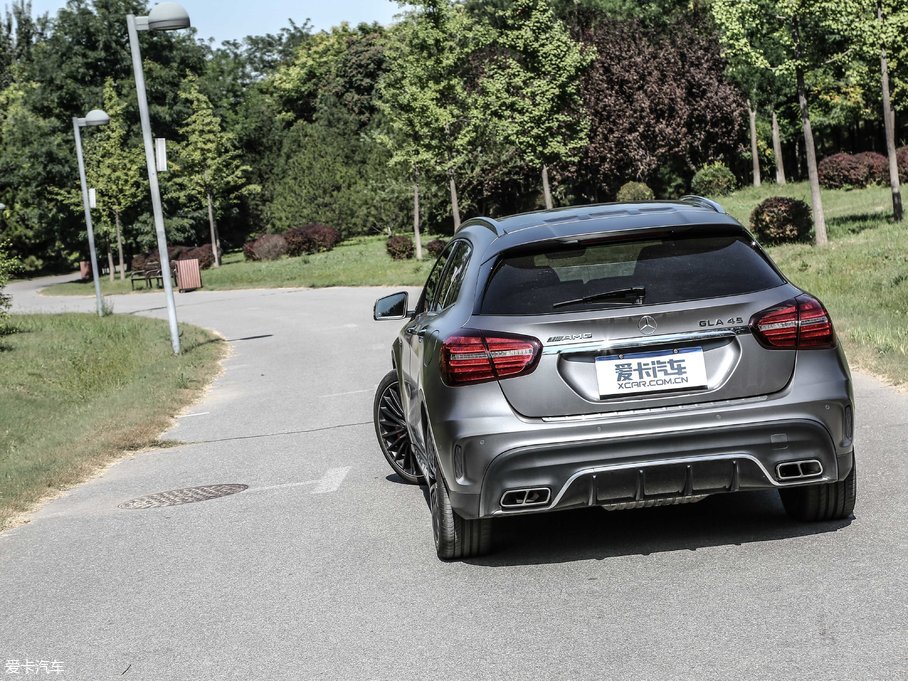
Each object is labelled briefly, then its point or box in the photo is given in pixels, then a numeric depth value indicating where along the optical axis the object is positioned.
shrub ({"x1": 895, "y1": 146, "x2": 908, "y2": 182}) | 43.00
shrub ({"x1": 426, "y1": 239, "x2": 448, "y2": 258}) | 43.24
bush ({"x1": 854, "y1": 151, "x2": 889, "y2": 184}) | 46.62
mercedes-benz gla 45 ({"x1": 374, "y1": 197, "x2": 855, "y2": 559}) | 5.00
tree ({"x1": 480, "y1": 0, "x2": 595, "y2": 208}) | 38.81
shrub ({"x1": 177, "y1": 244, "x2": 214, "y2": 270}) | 60.34
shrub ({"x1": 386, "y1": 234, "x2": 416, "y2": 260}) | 47.06
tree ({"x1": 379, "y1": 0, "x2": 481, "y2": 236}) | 41.81
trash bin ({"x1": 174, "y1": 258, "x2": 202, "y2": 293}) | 45.31
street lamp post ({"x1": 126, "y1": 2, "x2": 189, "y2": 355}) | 17.42
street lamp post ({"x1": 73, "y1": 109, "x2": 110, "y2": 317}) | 27.77
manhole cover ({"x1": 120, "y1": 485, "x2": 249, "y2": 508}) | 8.03
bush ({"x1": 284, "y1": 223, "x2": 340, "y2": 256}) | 58.78
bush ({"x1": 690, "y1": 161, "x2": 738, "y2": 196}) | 52.44
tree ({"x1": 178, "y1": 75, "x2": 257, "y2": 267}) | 61.22
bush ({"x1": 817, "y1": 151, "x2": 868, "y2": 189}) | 46.66
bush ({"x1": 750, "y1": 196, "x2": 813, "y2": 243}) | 27.55
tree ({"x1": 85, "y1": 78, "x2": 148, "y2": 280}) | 57.53
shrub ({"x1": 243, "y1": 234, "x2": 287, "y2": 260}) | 59.19
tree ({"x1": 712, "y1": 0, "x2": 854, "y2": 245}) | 25.02
